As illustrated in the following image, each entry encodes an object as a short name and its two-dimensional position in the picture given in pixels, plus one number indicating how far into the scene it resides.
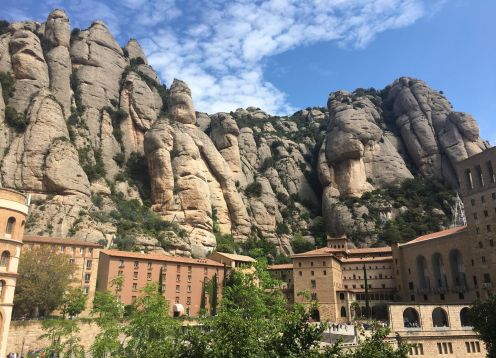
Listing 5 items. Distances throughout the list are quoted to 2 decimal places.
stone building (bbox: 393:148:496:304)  62.59
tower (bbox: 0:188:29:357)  31.95
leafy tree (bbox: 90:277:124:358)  27.47
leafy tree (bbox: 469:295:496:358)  37.01
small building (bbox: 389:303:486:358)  47.22
